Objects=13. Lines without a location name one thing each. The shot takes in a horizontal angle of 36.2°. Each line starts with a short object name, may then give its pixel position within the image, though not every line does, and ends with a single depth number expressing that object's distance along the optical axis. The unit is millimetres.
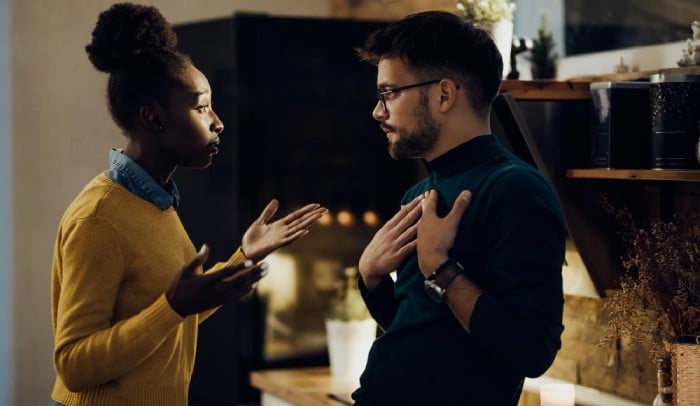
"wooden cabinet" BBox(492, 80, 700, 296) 2623
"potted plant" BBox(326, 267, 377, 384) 3455
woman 1842
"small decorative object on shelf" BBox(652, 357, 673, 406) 2357
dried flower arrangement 2271
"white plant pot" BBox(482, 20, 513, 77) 2826
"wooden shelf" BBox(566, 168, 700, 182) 2275
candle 2645
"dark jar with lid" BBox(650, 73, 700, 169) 2322
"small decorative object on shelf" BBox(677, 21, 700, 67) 2459
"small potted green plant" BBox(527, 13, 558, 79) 3096
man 1655
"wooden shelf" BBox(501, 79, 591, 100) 2658
